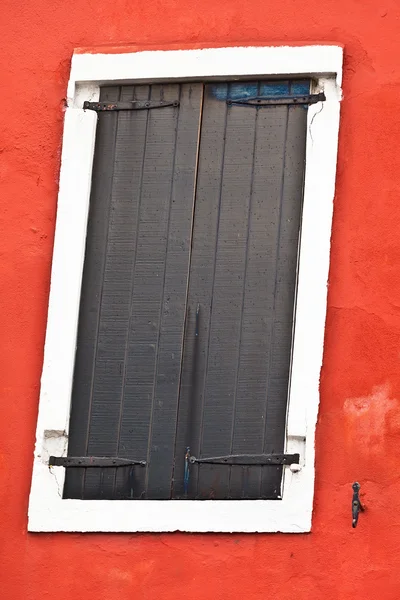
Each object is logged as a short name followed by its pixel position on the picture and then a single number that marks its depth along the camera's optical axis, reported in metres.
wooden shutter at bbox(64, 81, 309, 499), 9.76
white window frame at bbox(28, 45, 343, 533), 9.52
